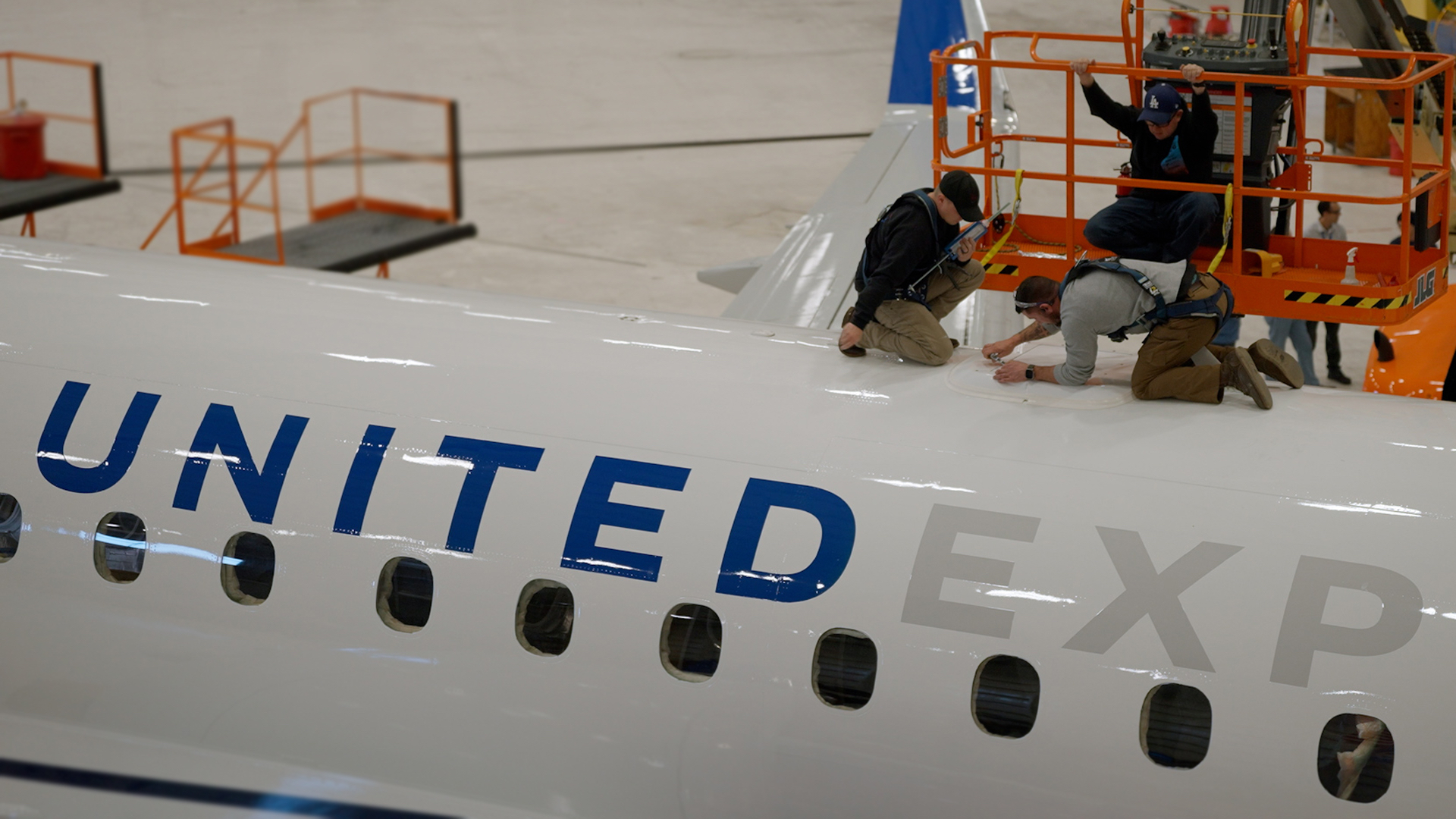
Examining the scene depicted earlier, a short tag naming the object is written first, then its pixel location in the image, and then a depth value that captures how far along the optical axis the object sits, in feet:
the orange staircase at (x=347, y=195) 57.82
